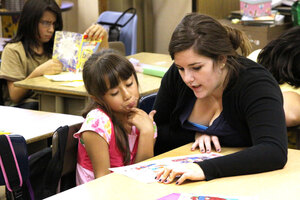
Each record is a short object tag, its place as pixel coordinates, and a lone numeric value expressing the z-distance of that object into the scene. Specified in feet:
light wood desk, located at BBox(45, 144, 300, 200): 6.28
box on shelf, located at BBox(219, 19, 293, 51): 20.45
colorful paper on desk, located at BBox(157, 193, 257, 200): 6.12
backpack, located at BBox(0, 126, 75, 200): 7.60
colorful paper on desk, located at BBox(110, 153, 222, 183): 6.90
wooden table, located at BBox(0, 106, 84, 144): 9.72
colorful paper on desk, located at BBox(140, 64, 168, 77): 14.23
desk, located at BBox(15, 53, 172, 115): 12.86
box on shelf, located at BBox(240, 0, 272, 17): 20.65
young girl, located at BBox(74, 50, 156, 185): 8.46
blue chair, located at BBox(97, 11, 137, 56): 19.19
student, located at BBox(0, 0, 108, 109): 14.11
